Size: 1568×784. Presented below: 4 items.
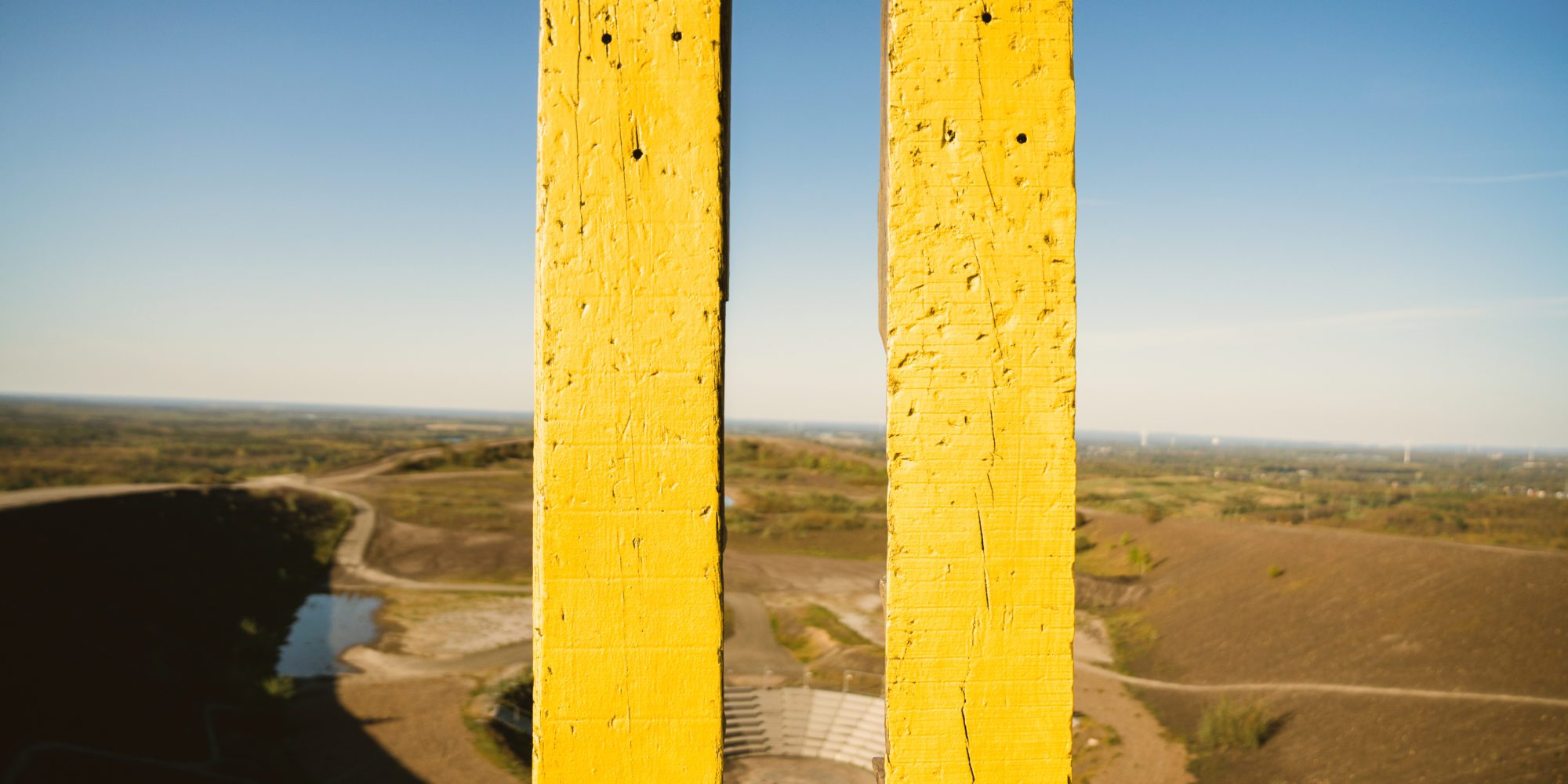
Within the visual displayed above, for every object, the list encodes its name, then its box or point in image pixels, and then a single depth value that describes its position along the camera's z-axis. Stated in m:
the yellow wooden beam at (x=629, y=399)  1.27
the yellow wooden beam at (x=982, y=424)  1.30
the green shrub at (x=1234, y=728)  13.89
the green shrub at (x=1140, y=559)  26.94
